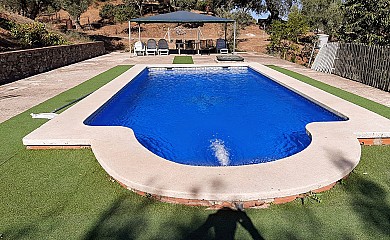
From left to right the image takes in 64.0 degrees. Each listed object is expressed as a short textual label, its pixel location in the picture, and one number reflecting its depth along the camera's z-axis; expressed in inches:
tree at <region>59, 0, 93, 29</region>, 1077.4
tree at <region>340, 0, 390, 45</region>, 558.6
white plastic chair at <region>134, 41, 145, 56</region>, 764.6
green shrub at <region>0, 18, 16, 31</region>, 646.2
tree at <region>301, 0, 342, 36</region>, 1172.5
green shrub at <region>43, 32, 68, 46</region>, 628.6
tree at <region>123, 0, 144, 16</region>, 1520.7
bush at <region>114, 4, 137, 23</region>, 1366.9
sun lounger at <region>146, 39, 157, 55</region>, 781.3
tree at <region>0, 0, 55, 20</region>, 976.3
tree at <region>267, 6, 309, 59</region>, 808.9
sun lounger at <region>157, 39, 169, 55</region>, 784.3
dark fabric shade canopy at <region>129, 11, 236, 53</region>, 707.4
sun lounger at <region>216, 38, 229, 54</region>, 804.0
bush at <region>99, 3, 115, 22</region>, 1481.3
